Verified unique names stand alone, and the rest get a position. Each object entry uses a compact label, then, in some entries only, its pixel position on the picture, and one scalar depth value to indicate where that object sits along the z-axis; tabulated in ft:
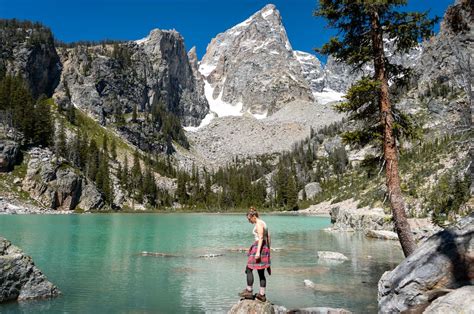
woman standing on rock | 44.83
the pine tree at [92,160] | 508.53
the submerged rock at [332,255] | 107.27
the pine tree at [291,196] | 543.80
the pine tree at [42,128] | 472.44
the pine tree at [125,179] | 549.95
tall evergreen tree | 60.80
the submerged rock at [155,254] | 112.16
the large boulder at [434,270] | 36.83
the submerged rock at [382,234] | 156.15
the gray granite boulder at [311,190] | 577.02
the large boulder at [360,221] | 187.21
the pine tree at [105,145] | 602.03
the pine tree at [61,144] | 473.26
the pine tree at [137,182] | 549.13
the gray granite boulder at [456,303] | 30.50
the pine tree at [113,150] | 609.79
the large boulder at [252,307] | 43.60
